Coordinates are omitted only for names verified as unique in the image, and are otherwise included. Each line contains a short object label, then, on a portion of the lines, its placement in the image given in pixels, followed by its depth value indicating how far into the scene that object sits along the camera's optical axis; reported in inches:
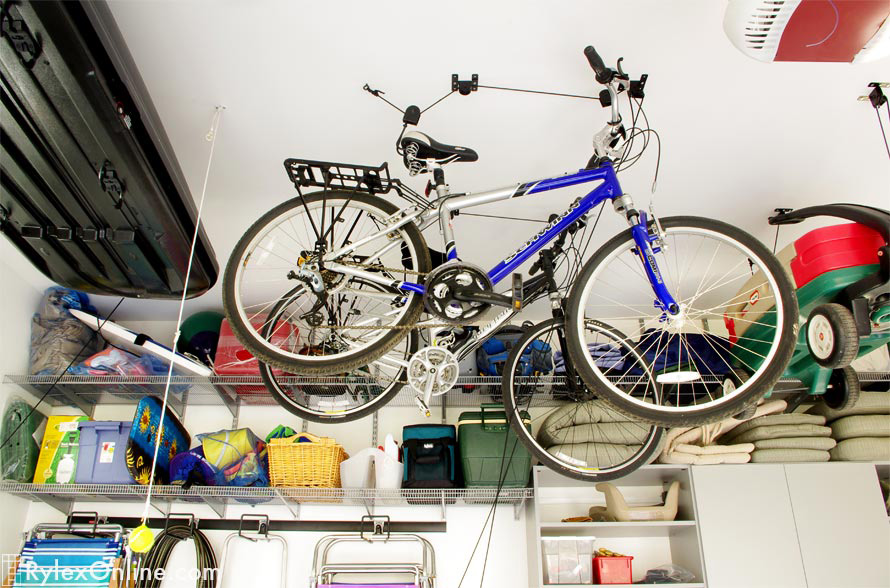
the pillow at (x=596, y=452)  112.1
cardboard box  117.1
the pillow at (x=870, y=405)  117.3
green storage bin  115.0
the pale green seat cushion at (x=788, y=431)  116.1
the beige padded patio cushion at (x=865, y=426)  115.3
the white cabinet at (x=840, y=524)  105.5
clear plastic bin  107.7
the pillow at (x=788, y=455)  114.5
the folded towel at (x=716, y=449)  115.0
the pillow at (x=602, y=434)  114.6
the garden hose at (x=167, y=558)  115.3
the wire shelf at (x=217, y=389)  116.6
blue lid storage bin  115.6
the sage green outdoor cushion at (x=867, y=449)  114.3
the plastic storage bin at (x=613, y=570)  107.9
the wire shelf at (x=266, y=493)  111.3
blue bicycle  76.5
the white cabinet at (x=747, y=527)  105.8
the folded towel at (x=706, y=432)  117.2
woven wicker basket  115.3
